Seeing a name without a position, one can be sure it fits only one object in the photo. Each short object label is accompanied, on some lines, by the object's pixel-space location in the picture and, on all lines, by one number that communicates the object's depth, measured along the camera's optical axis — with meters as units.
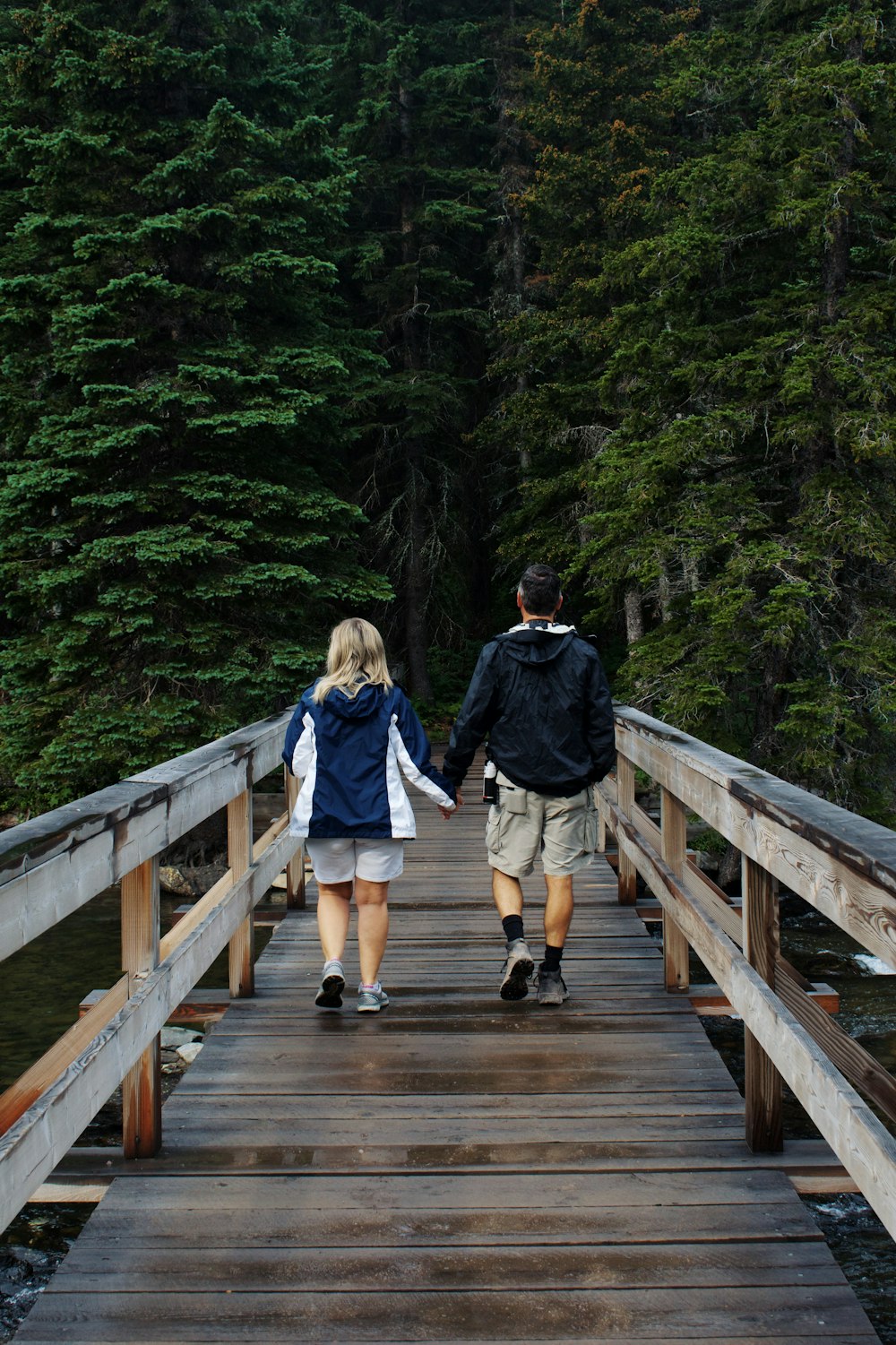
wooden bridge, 2.61
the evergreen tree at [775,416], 11.59
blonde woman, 4.73
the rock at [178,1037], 9.03
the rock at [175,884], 14.64
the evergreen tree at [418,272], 20.84
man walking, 4.86
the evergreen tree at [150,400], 13.55
